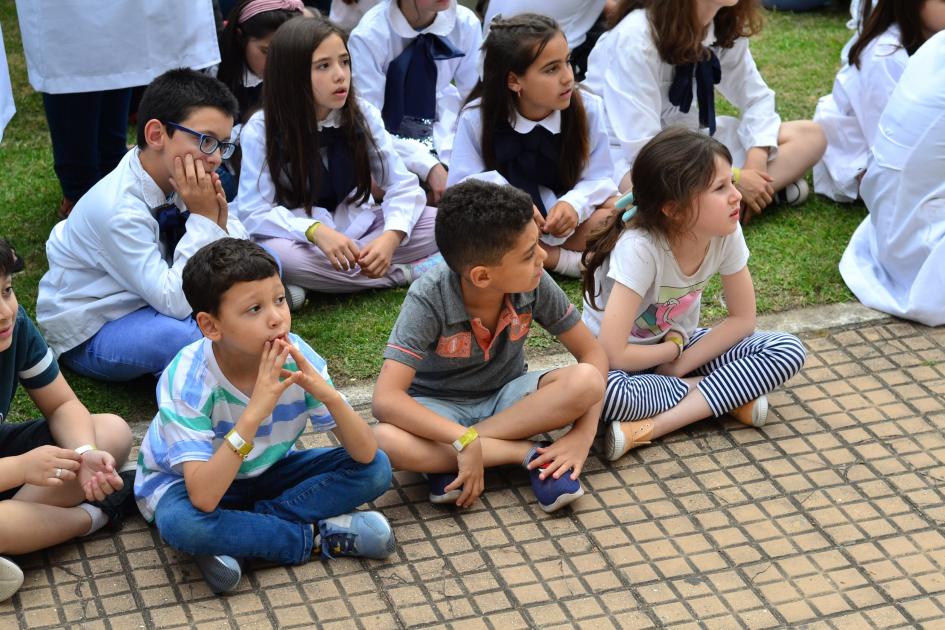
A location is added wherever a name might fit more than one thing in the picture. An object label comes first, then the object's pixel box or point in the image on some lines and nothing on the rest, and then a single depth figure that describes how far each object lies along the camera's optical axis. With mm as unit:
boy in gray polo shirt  6086
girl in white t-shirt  6664
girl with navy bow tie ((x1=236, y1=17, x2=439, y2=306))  8164
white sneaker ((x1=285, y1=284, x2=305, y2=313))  8227
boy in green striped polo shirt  5465
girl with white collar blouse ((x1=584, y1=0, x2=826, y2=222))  9187
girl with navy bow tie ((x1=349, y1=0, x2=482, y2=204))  9570
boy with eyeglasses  6895
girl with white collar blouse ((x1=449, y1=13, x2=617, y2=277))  8391
